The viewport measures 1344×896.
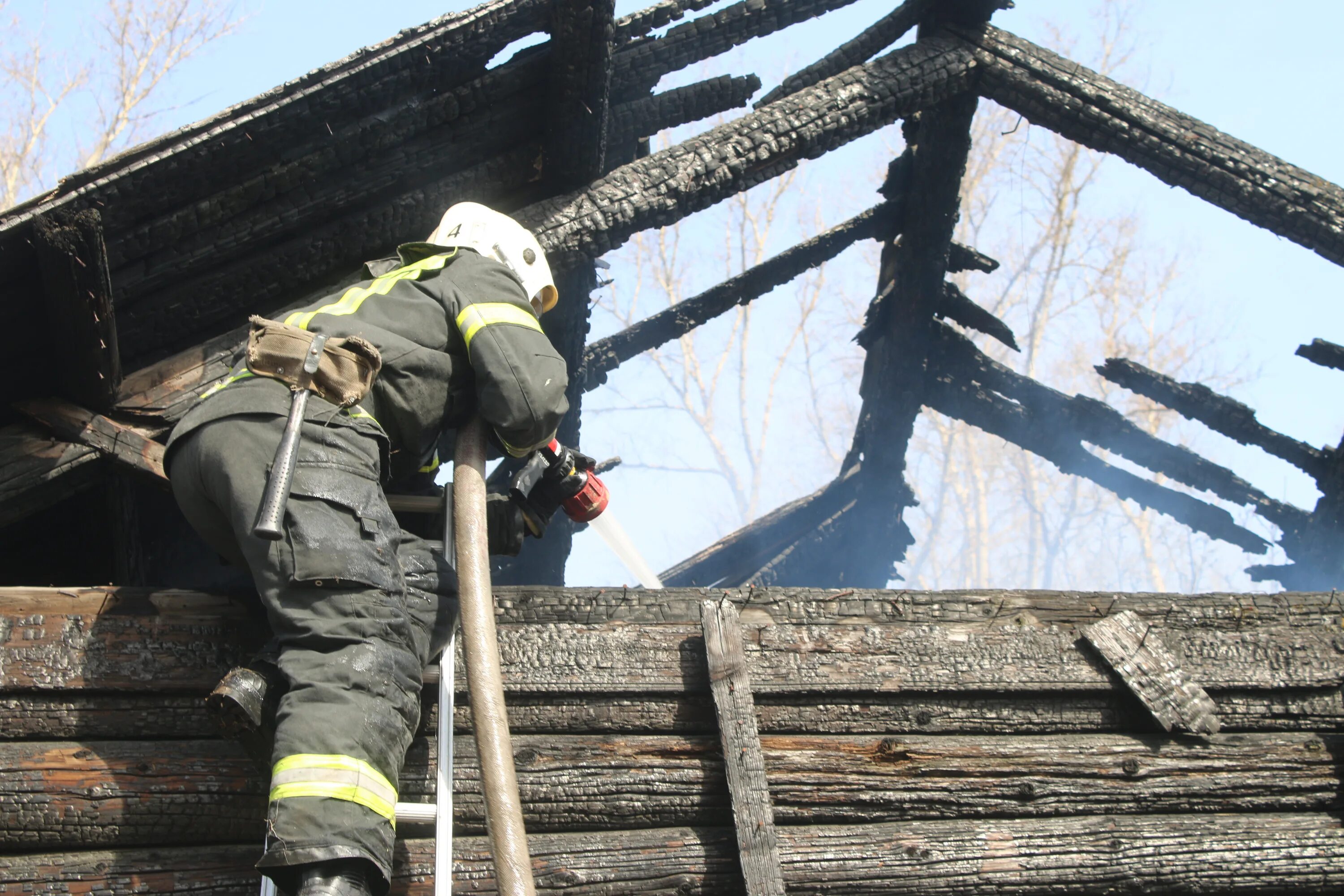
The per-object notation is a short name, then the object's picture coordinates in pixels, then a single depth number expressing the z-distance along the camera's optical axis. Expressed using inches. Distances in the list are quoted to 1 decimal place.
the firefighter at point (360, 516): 96.6
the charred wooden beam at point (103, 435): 170.1
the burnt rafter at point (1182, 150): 236.2
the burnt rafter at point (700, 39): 220.7
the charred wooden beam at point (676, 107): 230.7
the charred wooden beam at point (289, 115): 154.9
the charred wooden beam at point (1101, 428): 347.3
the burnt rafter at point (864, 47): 250.2
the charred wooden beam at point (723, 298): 319.9
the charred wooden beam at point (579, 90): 185.5
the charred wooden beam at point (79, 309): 146.2
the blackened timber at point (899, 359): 286.4
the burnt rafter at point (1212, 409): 325.7
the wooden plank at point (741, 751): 115.0
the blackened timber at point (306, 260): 179.9
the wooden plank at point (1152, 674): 131.1
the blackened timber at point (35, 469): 166.2
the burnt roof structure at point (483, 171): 162.9
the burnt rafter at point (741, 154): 203.9
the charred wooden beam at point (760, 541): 412.2
